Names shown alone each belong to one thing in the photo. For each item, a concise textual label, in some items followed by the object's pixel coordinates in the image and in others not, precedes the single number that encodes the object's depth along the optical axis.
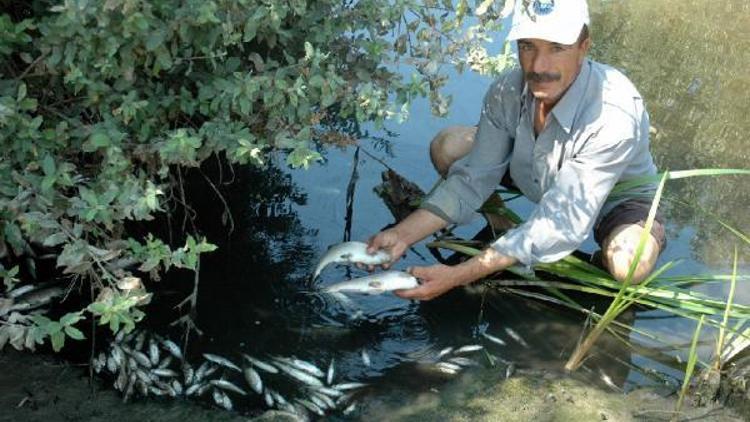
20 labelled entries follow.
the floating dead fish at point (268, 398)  3.51
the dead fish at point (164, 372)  3.57
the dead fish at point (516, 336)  4.17
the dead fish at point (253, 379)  3.59
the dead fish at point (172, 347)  3.71
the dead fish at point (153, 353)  3.63
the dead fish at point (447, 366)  3.88
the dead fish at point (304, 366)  3.73
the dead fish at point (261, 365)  3.73
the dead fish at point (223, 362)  3.71
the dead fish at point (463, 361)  3.95
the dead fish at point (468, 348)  4.04
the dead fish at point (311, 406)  3.49
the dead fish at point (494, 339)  4.17
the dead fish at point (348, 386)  3.66
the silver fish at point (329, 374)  3.70
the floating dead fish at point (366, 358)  3.88
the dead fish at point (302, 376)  3.67
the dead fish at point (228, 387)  3.55
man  3.83
